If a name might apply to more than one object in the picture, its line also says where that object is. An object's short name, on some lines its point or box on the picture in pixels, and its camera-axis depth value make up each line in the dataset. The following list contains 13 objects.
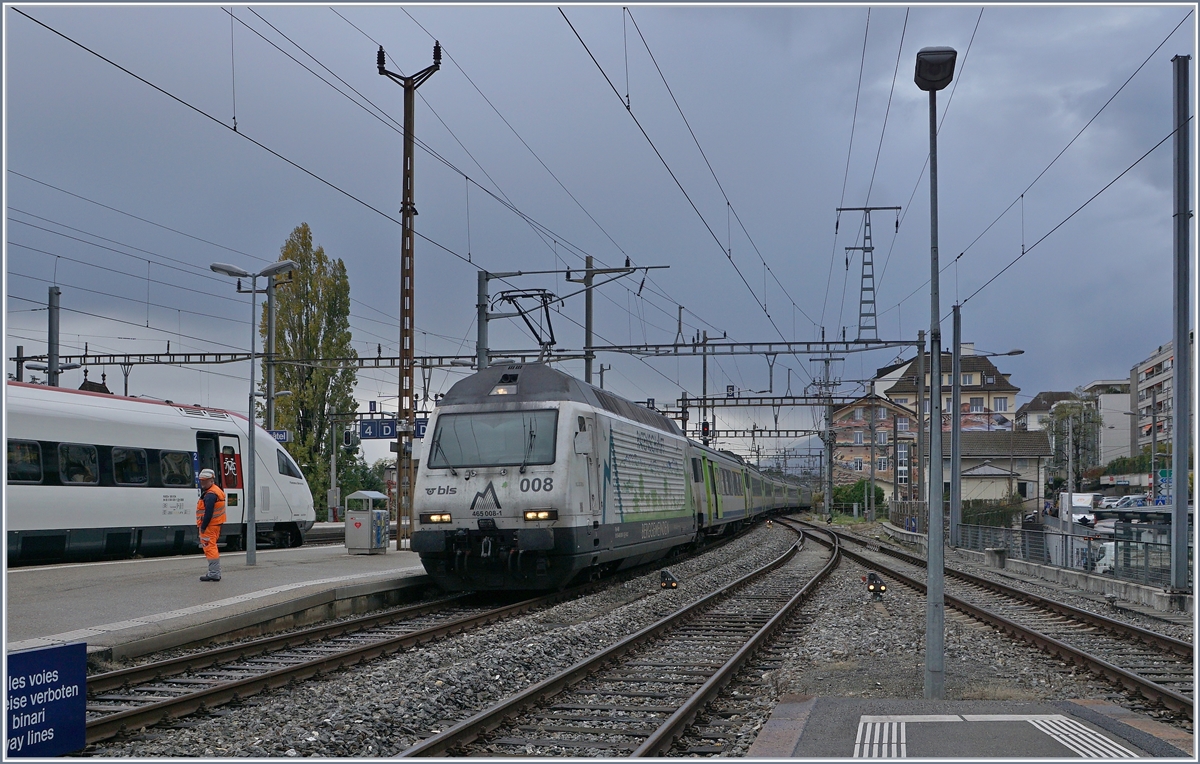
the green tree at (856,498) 79.25
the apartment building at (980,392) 93.75
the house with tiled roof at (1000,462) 65.56
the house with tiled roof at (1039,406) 121.67
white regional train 17.17
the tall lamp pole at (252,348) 17.98
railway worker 14.46
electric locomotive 15.07
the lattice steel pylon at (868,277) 29.05
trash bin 22.33
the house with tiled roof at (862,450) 91.69
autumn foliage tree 41.78
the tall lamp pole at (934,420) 8.69
